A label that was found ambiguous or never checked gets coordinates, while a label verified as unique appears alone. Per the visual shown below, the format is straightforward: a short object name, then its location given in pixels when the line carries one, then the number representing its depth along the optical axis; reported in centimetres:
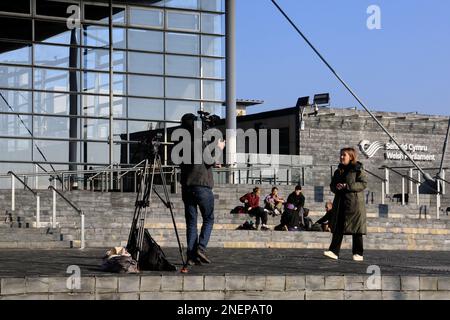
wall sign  5409
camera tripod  1214
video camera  1288
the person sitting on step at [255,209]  2436
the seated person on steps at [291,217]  2378
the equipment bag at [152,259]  1162
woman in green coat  1491
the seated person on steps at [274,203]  2567
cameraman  1298
